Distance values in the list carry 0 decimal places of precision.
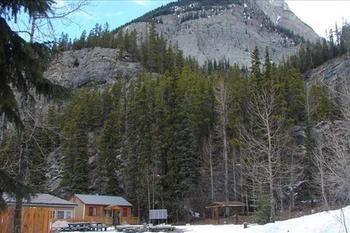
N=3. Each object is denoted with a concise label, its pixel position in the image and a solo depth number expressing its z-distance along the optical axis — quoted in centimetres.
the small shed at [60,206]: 4930
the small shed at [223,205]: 4793
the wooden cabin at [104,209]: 5716
